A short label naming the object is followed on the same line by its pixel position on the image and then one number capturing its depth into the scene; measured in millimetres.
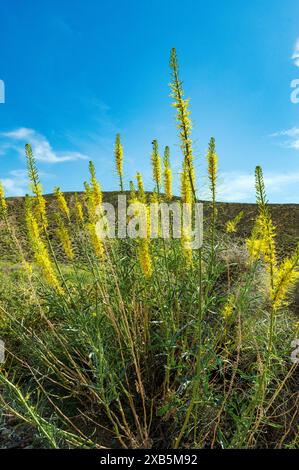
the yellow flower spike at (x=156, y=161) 2977
